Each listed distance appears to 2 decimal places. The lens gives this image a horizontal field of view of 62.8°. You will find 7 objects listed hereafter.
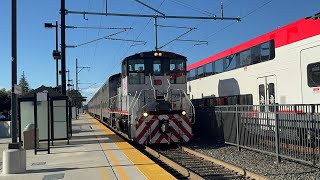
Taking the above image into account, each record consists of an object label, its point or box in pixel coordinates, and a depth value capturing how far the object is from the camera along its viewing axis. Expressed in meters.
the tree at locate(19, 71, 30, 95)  98.79
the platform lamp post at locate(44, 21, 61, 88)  15.04
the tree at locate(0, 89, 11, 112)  47.46
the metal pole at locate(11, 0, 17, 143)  6.74
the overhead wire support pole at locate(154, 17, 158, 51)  16.68
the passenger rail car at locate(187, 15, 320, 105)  8.46
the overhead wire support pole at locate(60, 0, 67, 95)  13.39
